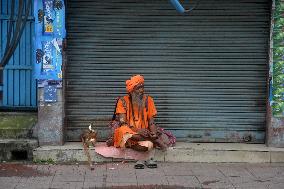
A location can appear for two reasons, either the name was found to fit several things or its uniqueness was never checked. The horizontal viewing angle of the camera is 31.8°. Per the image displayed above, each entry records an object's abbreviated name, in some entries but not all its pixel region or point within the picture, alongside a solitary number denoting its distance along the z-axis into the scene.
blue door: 8.42
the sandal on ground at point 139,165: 7.45
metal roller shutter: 8.29
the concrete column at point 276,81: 8.09
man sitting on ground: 7.60
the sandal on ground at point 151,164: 7.48
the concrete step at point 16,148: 7.87
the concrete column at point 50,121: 8.00
